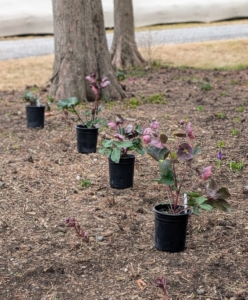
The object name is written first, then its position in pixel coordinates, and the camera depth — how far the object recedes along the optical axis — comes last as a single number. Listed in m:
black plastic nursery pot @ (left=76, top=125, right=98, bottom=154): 6.21
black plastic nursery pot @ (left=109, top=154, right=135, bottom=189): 5.18
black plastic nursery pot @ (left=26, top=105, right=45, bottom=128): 7.35
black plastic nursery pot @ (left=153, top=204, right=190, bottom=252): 3.91
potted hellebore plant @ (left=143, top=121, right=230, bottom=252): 3.82
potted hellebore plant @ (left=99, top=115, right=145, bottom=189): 4.80
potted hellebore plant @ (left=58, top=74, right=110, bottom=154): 6.21
